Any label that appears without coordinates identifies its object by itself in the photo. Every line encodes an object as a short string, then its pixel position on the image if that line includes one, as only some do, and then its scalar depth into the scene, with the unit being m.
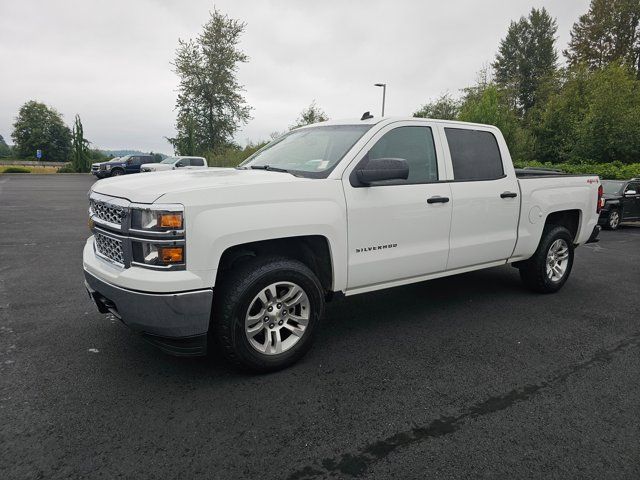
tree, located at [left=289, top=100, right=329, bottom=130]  33.35
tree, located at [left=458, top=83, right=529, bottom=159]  25.98
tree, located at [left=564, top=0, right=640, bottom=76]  40.72
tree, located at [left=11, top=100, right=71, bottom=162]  75.25
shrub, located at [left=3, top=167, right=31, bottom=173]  40.58
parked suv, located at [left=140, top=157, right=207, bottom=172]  26.59
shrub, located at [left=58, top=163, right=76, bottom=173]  42.75
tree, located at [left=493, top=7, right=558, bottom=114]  51.06
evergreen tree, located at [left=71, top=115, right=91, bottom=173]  41.66
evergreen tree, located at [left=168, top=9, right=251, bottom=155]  43.19
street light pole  29.59
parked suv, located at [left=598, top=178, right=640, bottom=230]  12.28
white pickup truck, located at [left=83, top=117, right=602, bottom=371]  2.78
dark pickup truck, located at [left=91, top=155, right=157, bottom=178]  31.28
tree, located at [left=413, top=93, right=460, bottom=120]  43.85
